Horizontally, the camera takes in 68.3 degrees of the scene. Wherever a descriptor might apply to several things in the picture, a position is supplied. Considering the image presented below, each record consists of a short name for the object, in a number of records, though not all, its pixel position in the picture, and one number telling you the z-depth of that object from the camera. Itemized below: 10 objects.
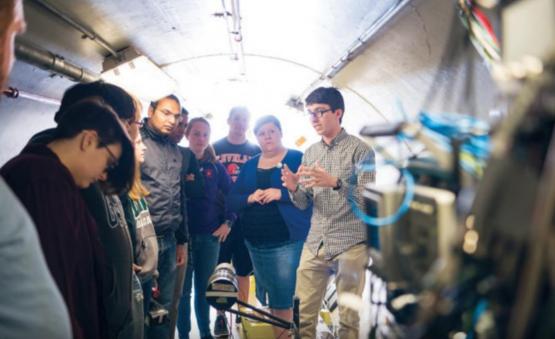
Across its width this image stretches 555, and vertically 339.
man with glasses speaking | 2.81
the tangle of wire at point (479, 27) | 1.06
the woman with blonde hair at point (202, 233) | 3.81
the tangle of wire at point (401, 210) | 0.93
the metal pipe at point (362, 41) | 3.06
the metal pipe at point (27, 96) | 3.30
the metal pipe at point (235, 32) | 4.30
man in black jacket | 3.11
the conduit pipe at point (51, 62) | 2.99
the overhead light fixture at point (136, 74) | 4.46
